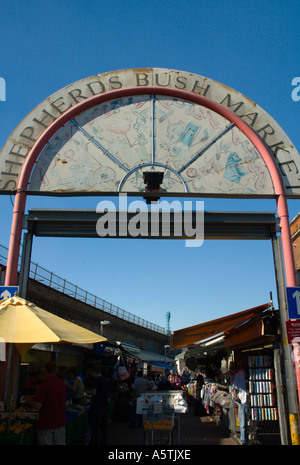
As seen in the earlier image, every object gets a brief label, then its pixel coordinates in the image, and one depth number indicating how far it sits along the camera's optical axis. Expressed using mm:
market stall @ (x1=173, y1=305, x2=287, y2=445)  8736
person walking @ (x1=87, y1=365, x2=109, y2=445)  8117
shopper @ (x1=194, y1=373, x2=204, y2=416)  16750
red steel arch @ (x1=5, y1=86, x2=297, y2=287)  9062
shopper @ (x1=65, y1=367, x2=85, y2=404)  10172
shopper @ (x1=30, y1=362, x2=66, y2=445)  6277
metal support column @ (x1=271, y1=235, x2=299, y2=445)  7945
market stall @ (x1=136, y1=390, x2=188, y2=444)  7586
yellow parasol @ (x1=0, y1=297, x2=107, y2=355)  5930
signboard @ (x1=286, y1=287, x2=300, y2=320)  8070
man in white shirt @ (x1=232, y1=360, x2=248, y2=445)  9078
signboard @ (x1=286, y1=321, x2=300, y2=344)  7945
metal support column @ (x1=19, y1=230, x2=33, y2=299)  9102
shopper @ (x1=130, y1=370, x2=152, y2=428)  12982
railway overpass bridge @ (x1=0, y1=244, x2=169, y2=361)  22492
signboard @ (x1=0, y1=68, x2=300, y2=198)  9820
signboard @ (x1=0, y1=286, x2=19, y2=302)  8336
